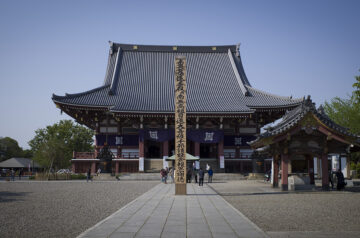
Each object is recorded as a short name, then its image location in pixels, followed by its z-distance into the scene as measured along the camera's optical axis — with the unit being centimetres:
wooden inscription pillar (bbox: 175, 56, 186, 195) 1602
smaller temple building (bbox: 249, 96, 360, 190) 1744
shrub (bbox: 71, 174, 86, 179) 3303
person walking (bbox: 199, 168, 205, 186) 2250
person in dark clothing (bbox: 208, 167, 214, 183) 2688
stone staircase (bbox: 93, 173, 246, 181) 3133
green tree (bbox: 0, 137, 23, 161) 7531
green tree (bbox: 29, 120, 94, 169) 5603
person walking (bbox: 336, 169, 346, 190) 1830
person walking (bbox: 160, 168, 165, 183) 2642
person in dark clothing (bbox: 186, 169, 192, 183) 2723
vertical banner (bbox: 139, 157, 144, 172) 3381
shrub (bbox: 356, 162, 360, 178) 3363
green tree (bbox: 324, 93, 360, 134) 4134
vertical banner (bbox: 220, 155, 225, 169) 3472
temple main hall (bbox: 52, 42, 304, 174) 3378
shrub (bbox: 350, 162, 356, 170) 3464
